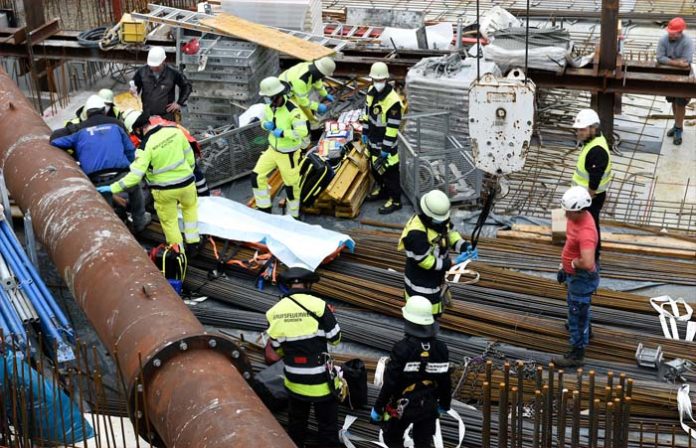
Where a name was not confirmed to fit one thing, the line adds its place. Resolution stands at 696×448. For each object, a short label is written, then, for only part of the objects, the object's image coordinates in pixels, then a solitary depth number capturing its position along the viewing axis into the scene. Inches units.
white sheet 447.5
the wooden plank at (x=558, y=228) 470.7
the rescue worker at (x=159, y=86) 524.4
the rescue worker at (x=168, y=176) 425.1
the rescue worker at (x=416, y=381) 321.7
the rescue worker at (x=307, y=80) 507.8
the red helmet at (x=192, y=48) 554.3
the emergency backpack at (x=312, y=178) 501.2
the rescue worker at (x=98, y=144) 442.0
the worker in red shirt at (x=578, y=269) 365.7
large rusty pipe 268.1
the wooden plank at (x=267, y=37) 548.1
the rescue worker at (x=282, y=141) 477.3
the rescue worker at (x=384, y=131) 498.0
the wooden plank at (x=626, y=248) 460.1
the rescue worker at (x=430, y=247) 368.8
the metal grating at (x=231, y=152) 530.6
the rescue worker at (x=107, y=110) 468.4
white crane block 374.6
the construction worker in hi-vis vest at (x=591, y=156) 411.2
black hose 638.5
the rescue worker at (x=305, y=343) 320.8
